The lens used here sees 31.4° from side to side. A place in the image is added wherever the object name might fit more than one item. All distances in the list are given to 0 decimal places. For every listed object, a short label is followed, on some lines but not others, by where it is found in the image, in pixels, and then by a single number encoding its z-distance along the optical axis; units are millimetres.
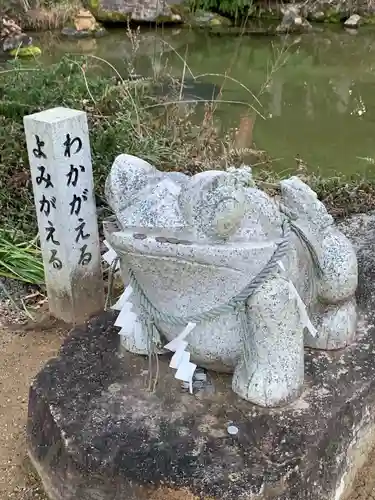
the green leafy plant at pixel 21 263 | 2795
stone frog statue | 1293
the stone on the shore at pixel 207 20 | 9586
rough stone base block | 1343
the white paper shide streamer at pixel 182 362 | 1458
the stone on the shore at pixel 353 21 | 9402
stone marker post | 2258
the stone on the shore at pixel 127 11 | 9281
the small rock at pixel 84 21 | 8977
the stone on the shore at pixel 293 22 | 9094
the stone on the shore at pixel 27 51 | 7000
